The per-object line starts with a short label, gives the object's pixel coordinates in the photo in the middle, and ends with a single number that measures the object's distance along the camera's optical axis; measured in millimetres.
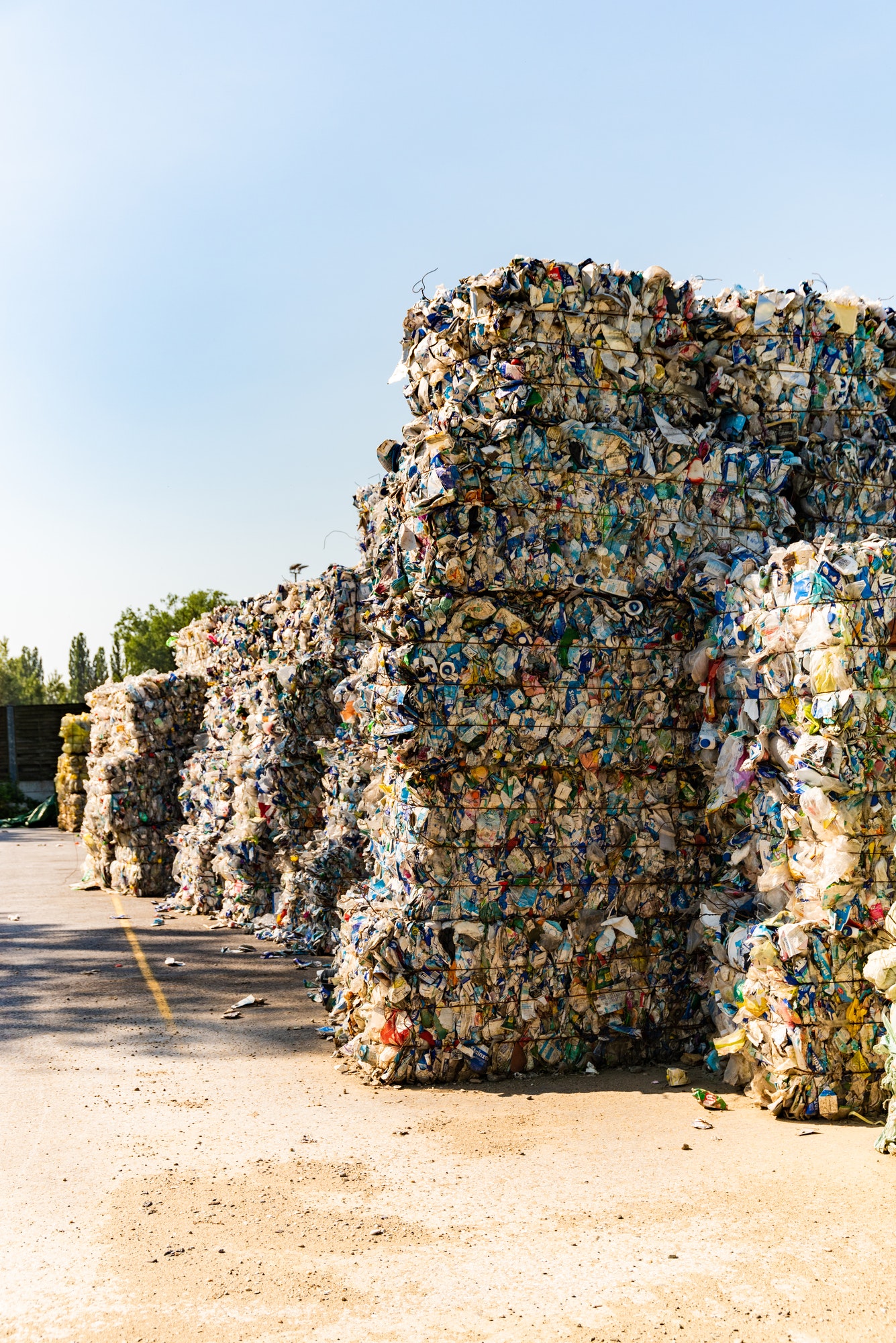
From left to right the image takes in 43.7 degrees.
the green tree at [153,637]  49781
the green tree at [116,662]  55219
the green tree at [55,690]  69788
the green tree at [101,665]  66000
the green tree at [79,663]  67875
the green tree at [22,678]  71375
